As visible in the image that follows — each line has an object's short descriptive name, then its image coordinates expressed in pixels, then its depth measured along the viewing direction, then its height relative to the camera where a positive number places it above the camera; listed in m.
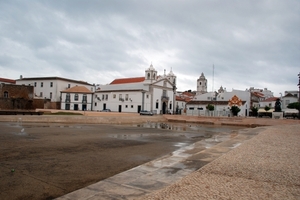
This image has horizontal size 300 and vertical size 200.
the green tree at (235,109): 46.34 +0.62
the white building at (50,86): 64.62 +5.71
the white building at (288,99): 70.00 +3.92
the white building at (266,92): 101.22 +8.51
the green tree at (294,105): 55.68 +1.86
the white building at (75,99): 62.38 +2.36
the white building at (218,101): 57.75 +2.67
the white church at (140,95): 57.22 +3.53
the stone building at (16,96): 38.66 +1.83
